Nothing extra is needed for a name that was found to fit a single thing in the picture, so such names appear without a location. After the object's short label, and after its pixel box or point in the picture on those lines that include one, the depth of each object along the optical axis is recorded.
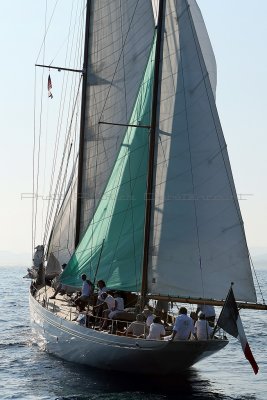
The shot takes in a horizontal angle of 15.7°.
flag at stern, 28.86
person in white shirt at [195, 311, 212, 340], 30.69
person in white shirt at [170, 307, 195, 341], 29.72
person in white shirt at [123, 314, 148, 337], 31.28
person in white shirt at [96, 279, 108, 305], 33.66
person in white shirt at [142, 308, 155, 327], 31.38
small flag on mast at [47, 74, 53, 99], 47.79
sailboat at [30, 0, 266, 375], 30.88
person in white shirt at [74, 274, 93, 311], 35.09
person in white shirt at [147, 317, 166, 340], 30.34
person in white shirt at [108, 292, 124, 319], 33.12
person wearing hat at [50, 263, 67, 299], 40.61
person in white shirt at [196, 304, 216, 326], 33.19
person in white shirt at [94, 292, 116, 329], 33.44
